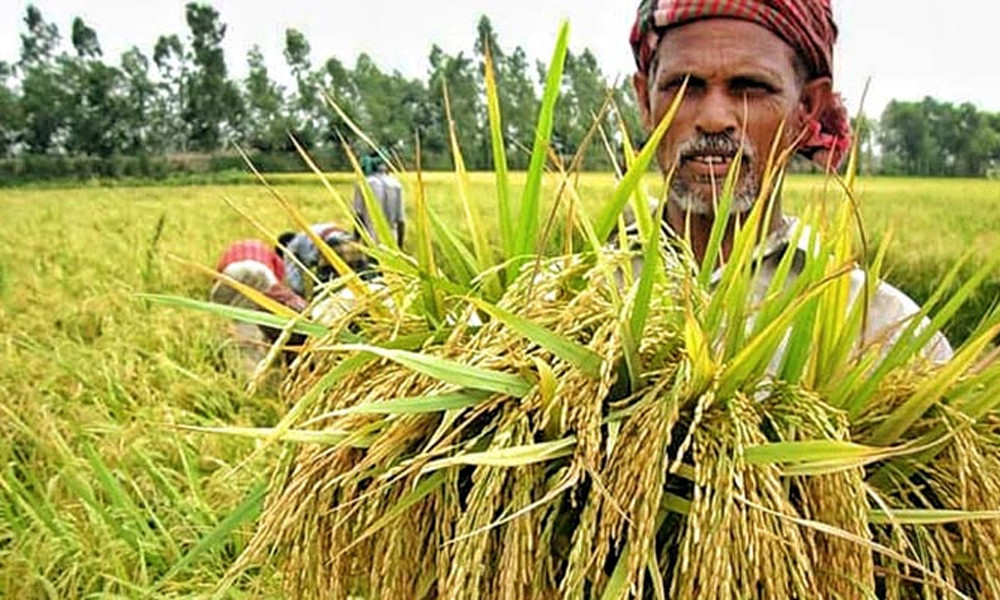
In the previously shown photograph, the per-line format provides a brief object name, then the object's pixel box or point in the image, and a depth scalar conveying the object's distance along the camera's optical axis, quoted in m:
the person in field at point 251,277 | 4.26
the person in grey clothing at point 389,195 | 6.82
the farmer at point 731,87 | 1.41
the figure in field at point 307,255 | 3.54
